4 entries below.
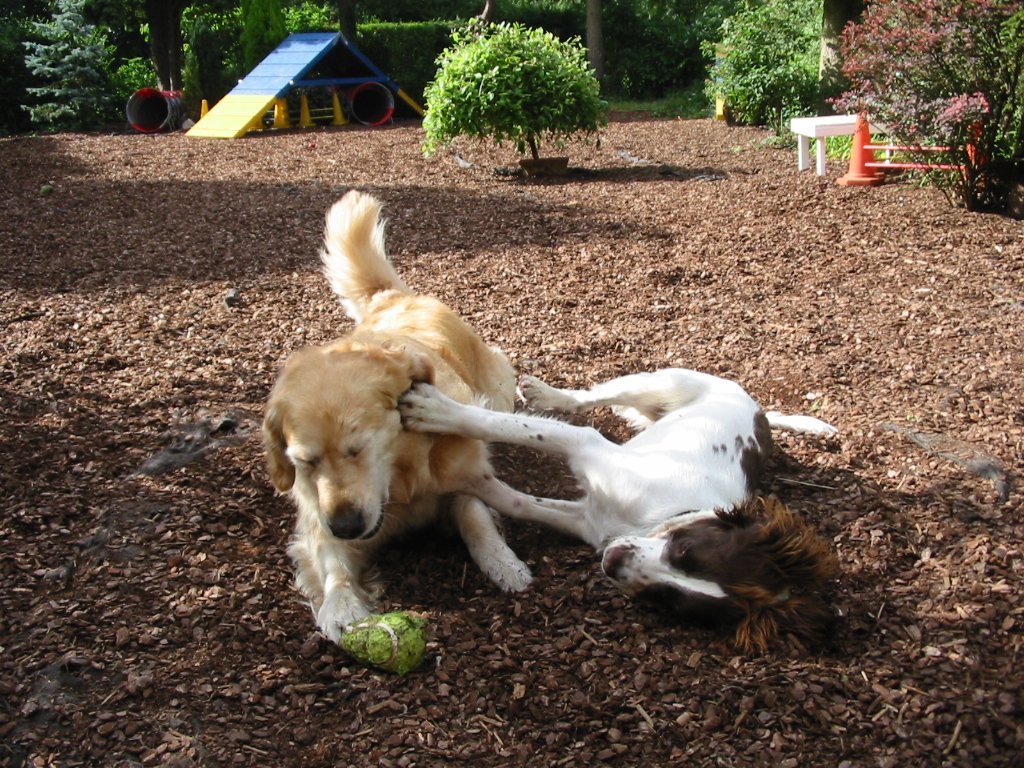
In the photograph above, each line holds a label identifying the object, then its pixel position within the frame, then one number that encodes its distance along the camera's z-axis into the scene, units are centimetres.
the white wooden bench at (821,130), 1027
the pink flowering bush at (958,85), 777
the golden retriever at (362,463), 297
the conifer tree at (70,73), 1905
